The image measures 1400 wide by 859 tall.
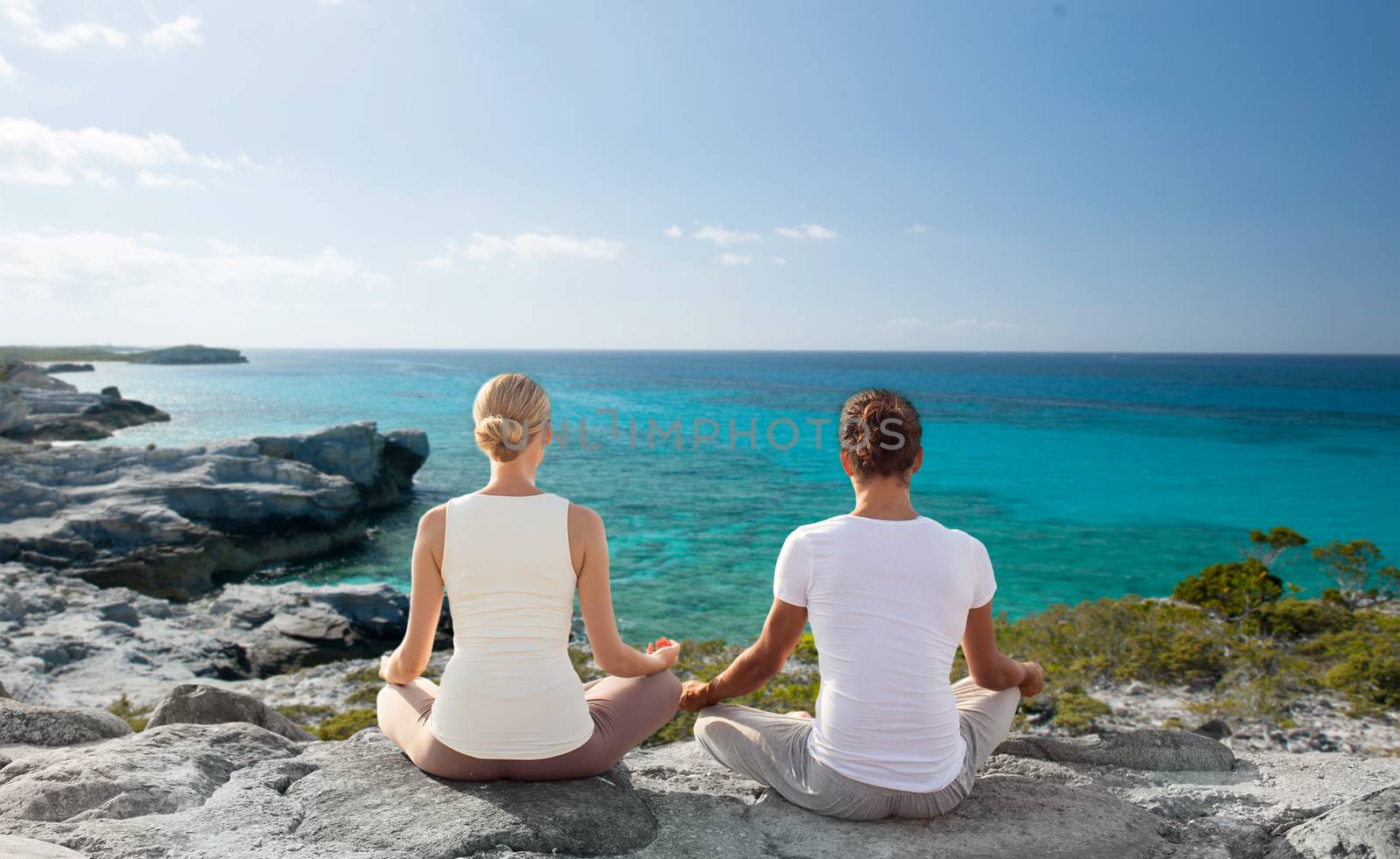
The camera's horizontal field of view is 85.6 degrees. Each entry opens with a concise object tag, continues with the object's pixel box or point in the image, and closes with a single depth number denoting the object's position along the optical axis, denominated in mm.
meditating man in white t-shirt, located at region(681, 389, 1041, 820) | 3125
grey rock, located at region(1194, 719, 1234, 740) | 6023
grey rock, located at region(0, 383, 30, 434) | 38000
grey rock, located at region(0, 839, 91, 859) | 2559
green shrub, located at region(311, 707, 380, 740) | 8412
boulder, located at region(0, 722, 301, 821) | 3348
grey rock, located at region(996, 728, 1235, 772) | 4344
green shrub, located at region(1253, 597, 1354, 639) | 11938
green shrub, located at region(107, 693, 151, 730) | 8731
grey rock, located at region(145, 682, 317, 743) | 5082
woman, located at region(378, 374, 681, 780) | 3258
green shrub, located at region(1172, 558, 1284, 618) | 12727
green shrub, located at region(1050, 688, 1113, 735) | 7551
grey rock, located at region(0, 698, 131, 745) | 4766
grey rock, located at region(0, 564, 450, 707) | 11086
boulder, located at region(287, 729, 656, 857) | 3076
